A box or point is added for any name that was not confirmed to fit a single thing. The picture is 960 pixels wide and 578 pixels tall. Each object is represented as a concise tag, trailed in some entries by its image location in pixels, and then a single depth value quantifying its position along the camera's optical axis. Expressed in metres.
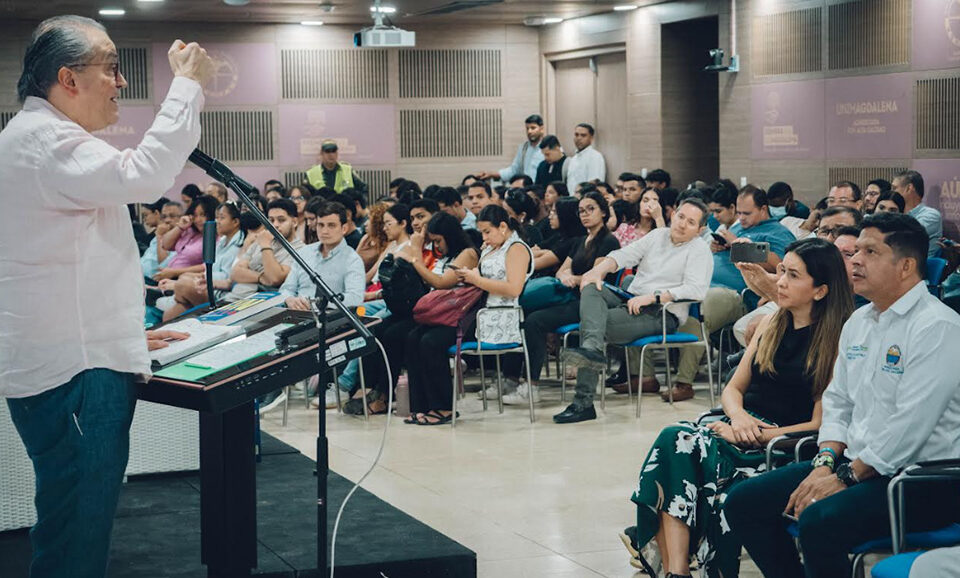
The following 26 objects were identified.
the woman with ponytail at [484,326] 7.46
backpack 7.50
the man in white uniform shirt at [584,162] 13.71
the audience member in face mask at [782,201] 10.03
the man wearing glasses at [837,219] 6.19
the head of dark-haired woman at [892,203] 8.25
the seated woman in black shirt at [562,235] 8.41
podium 3.54
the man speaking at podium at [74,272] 2.81
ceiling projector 12.22
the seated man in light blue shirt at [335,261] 7.80
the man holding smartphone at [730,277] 7.76
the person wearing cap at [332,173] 14.63
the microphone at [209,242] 3.90
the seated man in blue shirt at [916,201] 9.16
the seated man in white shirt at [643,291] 7.45
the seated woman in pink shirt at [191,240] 9.98
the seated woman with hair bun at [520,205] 9.64
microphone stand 3.11
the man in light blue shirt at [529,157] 14.43
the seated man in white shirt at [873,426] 3.51
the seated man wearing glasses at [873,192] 8.98
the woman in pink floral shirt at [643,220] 8.67
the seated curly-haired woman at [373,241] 8.65
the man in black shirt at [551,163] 13.66
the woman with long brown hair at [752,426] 4.21
